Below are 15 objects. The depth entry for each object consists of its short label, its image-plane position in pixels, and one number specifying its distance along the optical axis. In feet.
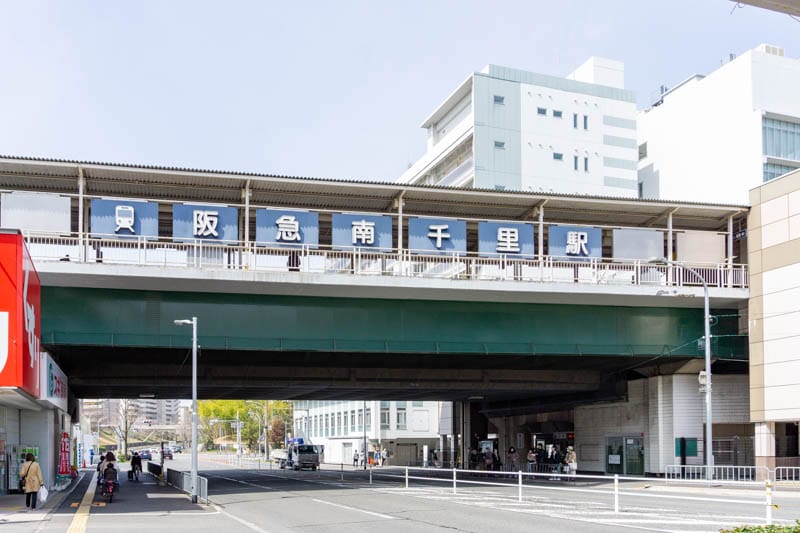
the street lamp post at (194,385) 103.73
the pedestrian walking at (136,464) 166.09
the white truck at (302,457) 237.00
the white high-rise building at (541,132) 298.15
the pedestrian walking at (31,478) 86.89
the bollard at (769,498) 47.88
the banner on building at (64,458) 145.89
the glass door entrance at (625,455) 148.66
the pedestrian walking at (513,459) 179.73
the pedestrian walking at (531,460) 168.66
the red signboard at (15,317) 76.48
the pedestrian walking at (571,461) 148.05
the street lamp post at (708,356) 119.96
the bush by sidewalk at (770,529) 35.12
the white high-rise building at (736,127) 255.50
